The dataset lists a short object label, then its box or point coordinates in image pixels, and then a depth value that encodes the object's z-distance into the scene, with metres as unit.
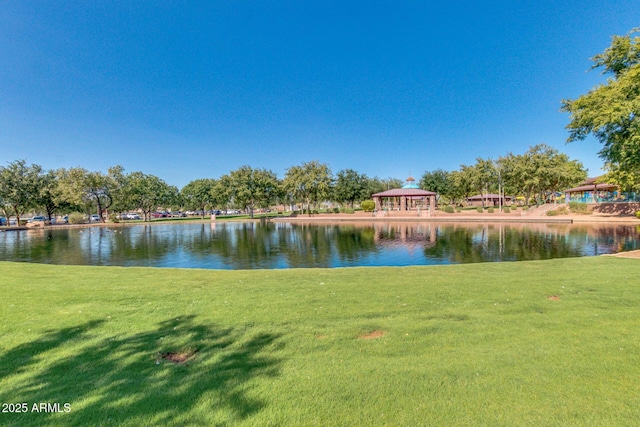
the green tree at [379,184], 60.77
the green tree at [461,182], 47.92
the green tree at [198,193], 55.97
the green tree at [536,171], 38.59
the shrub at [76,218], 41.41
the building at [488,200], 61.88
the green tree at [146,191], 48.06
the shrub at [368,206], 46.67
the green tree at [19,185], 37.09
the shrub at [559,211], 33.25
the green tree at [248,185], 46.59
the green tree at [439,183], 55.81
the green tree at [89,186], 40.44
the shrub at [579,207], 31.88
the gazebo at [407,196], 42.44
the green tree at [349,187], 54.88
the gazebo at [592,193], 33.31
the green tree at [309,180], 47.12
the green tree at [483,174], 44.84
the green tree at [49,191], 39.59
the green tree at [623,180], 24.52
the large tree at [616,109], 10.53
